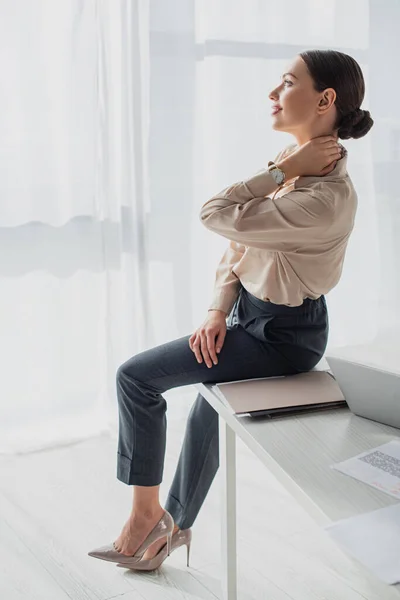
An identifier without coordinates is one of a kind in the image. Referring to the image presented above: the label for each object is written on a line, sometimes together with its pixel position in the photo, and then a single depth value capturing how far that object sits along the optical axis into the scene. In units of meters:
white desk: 1.15
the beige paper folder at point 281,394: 1.51
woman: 1.71
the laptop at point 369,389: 1.34
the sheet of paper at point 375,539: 0.98
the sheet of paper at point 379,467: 1.19
